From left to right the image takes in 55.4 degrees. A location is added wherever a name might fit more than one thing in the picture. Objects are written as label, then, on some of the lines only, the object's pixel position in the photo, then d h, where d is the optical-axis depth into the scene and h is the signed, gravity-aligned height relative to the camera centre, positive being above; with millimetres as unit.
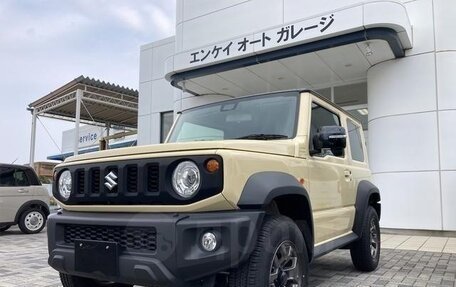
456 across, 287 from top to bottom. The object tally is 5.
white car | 9992 -610
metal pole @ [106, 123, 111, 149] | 23742 +2497
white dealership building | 9094 +2612
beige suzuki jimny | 2674 -226
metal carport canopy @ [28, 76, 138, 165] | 17672 +3110
